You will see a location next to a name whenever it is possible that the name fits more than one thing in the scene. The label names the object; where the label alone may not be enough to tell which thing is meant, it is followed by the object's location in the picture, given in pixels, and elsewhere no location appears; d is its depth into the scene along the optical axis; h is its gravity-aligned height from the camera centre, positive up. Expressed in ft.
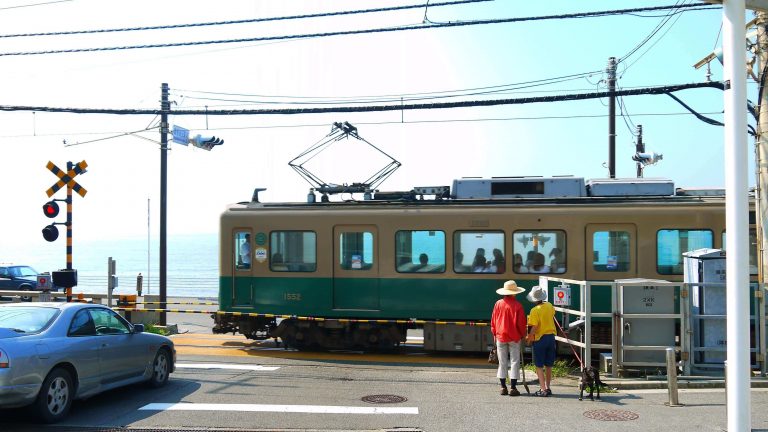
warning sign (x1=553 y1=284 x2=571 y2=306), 36.65 -3.11
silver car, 24.71 -4.63
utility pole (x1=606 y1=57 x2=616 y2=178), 65.67 +11.67
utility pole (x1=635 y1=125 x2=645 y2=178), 84.02 +11.78
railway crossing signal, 47.16 +3.38
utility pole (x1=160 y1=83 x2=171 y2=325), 62.54 +5.43
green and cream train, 42.01 -0.64
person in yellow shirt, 32.04 -4.67
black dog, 31.01 -6.50
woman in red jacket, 32.09 -4.49
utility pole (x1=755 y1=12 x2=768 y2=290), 34.17 +4.60
